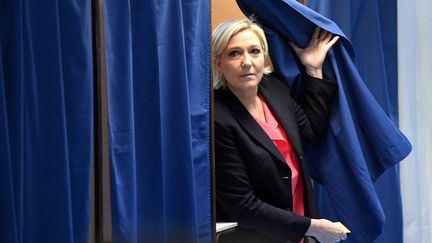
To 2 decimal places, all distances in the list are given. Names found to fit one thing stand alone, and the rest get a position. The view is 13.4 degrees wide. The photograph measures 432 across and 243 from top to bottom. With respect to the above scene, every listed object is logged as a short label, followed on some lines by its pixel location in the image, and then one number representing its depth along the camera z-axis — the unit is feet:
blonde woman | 18.63
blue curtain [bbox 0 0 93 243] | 17.07
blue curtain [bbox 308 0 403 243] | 20.32
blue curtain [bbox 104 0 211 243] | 17.93
